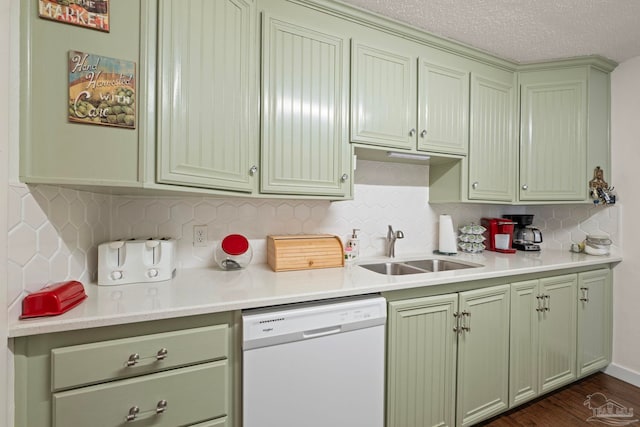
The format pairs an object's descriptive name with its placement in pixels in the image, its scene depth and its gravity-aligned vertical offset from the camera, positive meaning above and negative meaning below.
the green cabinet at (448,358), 1.42 -0.75
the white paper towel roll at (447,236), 2.23 -0.17
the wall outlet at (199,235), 1.67 -0.14
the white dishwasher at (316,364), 1.12 -0.62
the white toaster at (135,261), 1.24 -0.22
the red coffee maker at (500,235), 2.40 -0.17
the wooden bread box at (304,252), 1.63 -0.22
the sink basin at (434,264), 2.07 -0.36
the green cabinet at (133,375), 0.88 -0.54
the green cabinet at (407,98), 1.68 +0.71
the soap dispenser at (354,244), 1.91 -0.21
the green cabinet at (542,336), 1.78 -0.77
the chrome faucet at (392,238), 2.06 -0.18
